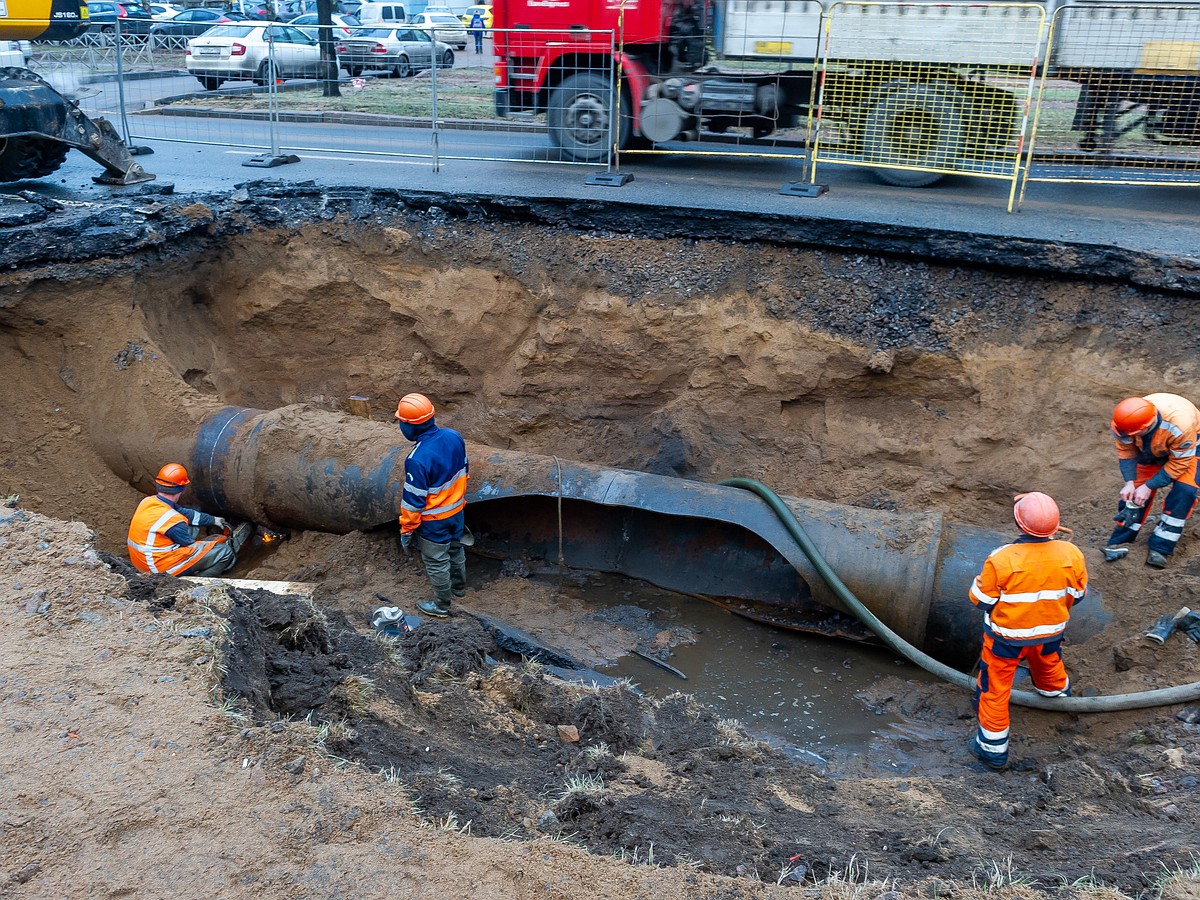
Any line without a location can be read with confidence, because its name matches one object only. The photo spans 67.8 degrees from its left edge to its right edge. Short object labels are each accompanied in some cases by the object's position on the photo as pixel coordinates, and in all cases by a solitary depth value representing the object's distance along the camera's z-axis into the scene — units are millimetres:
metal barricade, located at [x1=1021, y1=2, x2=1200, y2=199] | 8109
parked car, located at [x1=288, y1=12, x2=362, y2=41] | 24547
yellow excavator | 7734
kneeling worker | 5930
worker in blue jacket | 5715
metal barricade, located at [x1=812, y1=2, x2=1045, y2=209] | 7973
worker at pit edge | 5113
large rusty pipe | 5328
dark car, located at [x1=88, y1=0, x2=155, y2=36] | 11852
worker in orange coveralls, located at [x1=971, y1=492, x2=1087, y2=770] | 4328
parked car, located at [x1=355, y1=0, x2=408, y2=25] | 26047
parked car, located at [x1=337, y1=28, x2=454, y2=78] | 14023
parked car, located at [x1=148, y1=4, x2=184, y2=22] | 26506
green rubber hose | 4457
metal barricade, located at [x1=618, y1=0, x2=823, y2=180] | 8898
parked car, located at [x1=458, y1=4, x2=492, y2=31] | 25747
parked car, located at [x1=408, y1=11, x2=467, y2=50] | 19781
